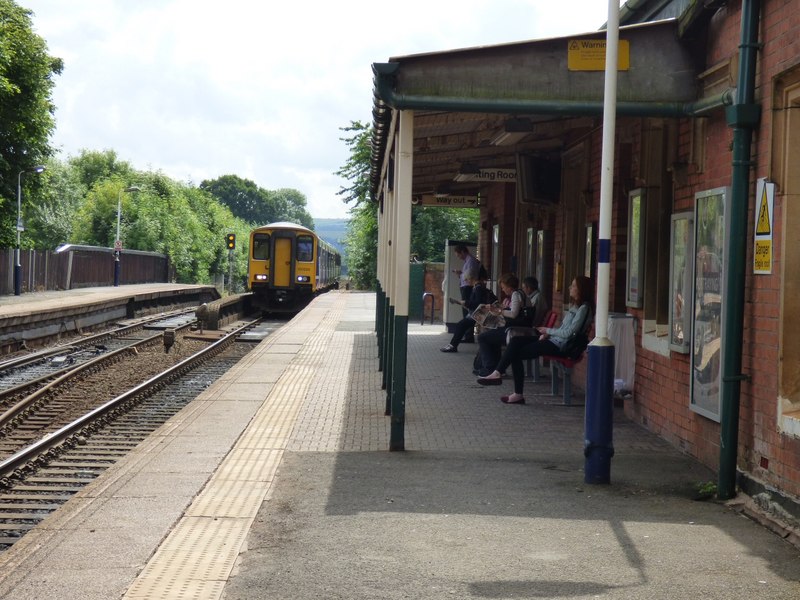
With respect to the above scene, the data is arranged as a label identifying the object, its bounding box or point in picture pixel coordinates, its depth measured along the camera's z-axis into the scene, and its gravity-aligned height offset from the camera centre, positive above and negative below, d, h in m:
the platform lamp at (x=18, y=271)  35.93 -0.65
